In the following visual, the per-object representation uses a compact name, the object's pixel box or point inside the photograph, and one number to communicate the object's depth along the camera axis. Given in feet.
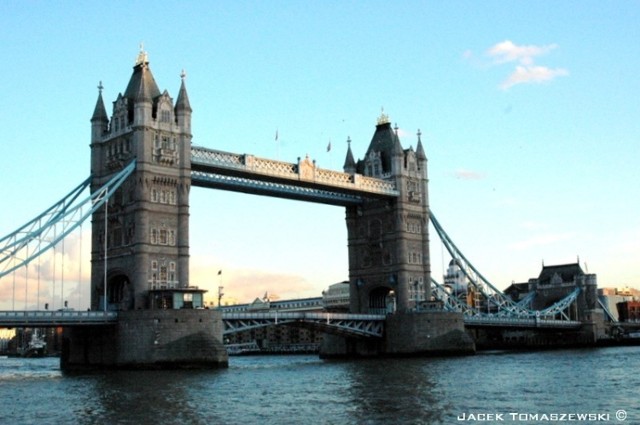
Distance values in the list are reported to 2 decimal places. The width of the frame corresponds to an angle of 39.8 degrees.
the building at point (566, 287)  486.79
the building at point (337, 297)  599.53
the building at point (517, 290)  593.67
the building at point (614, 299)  560.45
